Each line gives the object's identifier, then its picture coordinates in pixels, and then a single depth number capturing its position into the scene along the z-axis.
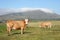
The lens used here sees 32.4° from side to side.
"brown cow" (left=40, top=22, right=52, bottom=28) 24.06
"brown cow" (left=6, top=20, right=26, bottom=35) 13.13
